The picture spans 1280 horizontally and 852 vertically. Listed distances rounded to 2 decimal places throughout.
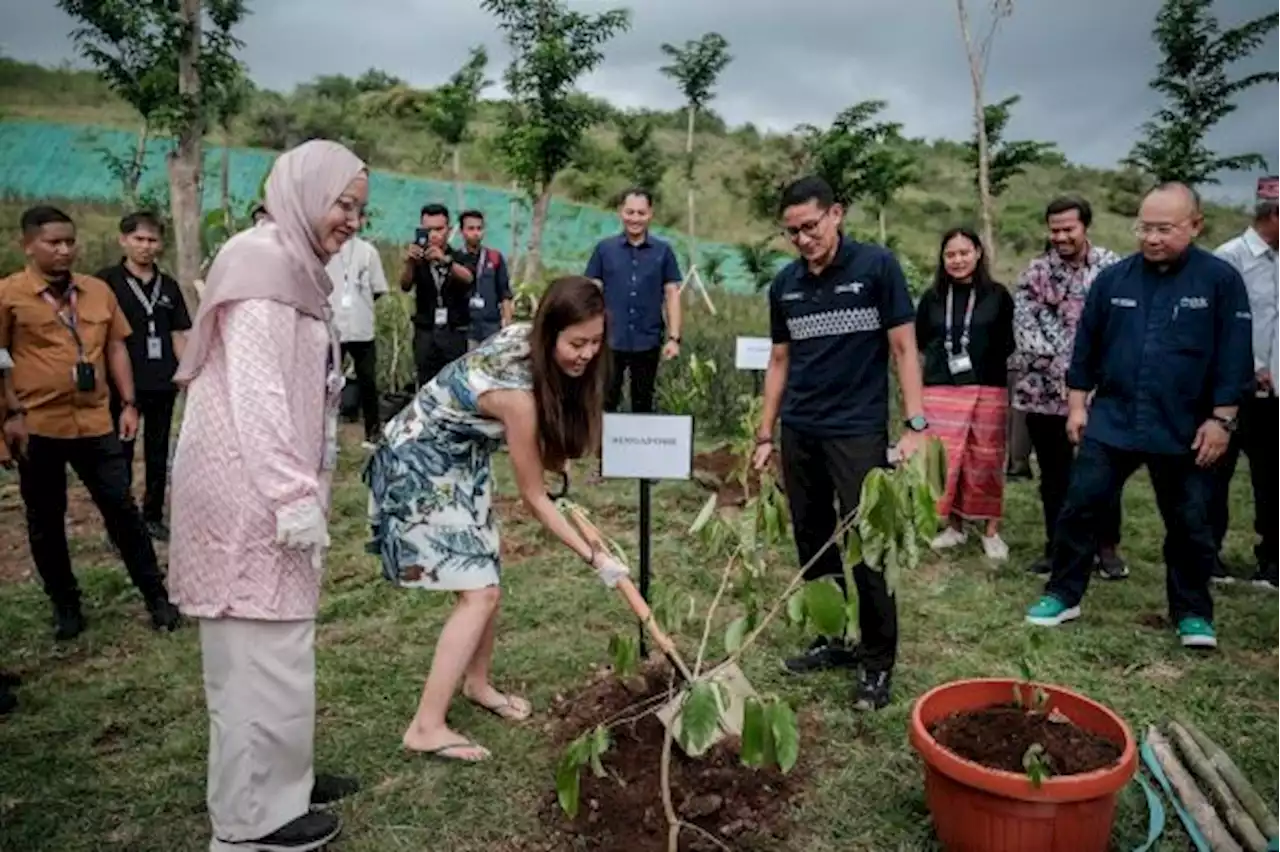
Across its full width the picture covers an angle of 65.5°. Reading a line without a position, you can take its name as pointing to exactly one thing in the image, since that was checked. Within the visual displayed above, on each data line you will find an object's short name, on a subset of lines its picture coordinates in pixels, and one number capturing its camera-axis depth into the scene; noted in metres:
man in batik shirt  4.38
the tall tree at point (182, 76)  7.79
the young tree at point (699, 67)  13.09
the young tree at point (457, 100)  11.09
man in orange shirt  3.64
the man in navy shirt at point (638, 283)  5.73
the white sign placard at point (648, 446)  2.99
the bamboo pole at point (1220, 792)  2.32
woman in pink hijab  2.06
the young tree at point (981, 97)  8.88
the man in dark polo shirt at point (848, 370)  3.04
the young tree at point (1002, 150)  9.91
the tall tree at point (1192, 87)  10.63
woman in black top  4.57
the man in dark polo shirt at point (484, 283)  6.93
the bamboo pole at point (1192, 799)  2.36
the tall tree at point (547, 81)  9.03
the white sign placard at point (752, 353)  5.55
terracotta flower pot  2.09
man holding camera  6.46
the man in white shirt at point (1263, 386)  4.26
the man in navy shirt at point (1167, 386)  3.46
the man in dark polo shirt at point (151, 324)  4.39
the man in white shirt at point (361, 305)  6.38
